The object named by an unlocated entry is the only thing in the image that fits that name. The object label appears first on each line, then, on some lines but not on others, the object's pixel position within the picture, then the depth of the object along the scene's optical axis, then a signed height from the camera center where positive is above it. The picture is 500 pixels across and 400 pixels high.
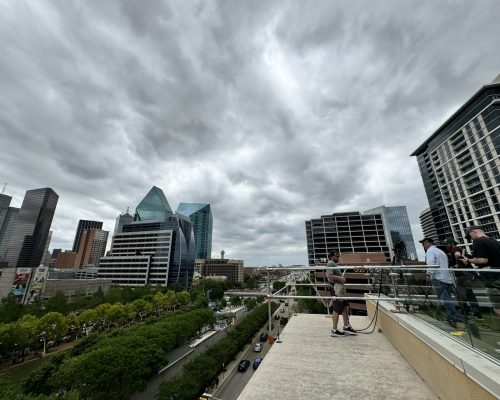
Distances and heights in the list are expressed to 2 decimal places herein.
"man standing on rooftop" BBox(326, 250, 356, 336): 5.24 -0.70
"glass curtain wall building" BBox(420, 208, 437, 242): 126.51 +29.09
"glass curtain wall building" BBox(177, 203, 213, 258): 167.62 +36.53
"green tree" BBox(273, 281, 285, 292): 79.35 -4.28
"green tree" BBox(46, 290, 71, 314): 37.99 -5.31
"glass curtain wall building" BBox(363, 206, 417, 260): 134.25 +28.53
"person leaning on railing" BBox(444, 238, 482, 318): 2.97 -0.25
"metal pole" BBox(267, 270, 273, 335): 5.01 -0.43
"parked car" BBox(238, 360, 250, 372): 24.49 -9.99
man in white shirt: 3.33 -0.25
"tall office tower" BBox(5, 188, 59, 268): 139.00 +28.53
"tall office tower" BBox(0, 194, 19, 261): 188.00 +22.28
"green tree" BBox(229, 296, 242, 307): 61.23 -7.74
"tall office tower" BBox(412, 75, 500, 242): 43.38 +22.97
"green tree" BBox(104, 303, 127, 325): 37.06 -6.56
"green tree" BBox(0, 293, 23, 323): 33.14 -5.56
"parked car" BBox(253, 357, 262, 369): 24.24 -9.58
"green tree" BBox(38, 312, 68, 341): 28.59 -6.69
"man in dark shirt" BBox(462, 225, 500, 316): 4.24 +0.43
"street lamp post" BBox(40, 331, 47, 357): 28.58 -8.50
